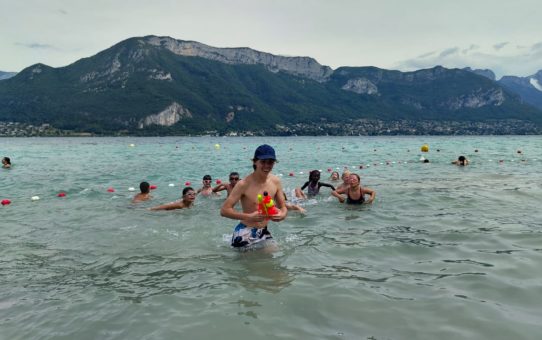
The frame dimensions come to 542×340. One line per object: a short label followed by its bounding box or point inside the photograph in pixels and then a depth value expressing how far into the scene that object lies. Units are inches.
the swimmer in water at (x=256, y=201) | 254.2
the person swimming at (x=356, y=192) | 508.1
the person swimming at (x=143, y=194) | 565.9
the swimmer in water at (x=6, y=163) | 1066.7
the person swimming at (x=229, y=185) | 540.7
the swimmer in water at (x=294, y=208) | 431.2
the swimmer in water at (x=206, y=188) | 610.5
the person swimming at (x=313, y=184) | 592.7
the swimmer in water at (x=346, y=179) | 518.1
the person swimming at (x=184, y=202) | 504.7
